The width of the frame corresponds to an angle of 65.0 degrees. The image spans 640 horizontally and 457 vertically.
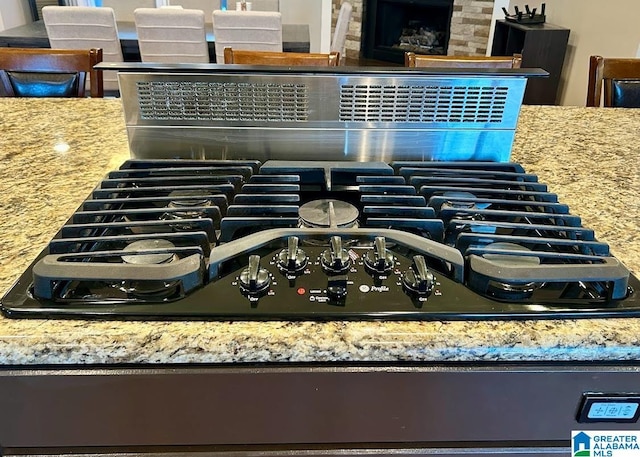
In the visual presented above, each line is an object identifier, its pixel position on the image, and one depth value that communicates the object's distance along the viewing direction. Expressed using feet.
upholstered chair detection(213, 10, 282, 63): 9.48
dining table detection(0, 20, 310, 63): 10.55
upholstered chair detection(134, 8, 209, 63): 9.54
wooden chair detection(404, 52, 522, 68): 5.27
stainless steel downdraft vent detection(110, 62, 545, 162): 3.00
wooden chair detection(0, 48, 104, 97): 5.13
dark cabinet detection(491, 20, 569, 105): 11.85
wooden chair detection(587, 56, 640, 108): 5.32
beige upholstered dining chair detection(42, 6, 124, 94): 9.55
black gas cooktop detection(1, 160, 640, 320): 1.94
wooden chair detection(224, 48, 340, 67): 5.12
